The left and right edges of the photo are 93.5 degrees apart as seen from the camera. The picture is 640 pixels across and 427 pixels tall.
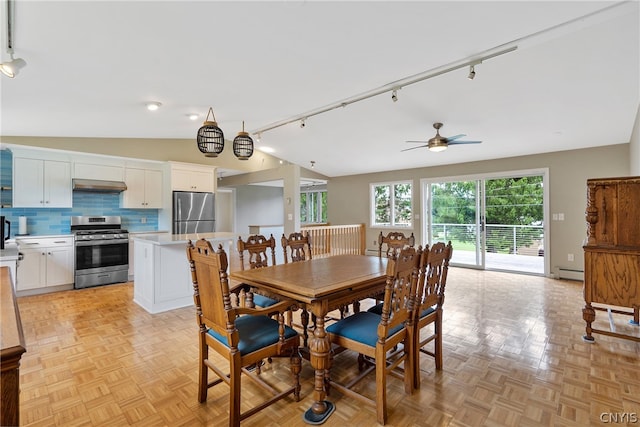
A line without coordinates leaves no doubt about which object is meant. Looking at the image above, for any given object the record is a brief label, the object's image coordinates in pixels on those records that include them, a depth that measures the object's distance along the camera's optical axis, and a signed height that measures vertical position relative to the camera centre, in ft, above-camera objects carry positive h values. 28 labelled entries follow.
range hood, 15.78 +1.71
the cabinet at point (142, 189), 17.63 +1.70
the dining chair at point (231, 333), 5.28 -2.33
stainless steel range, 15.46 -1.79
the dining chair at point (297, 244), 10.15 -0.96
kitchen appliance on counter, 9.08 -0.41
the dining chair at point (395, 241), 10.51 -0.91
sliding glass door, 18.21 -0.35
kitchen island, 11.89 -2.31
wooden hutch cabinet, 8.73 -0.98
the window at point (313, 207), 33.42 +1.03
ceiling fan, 12.99 +3.16
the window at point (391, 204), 23.89 +0.89
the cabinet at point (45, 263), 14.16 -2.21
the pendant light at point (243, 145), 11.20 +2.66
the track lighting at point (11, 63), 6.32 +3.51
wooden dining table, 5.84 -1.52
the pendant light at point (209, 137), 10.05 +2.64
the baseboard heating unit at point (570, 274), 16.60 -3.34
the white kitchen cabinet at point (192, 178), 18.58 +2.51
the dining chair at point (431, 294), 6.54 -1.86
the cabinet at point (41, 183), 14.44 +1.71
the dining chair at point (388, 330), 5.59 -2.38
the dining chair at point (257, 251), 8.39 -1.08
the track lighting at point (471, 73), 9.04 +4.28
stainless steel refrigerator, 18.54 +0.29
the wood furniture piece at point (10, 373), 2.47 -1.30
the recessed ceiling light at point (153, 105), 11.64 +4.38
